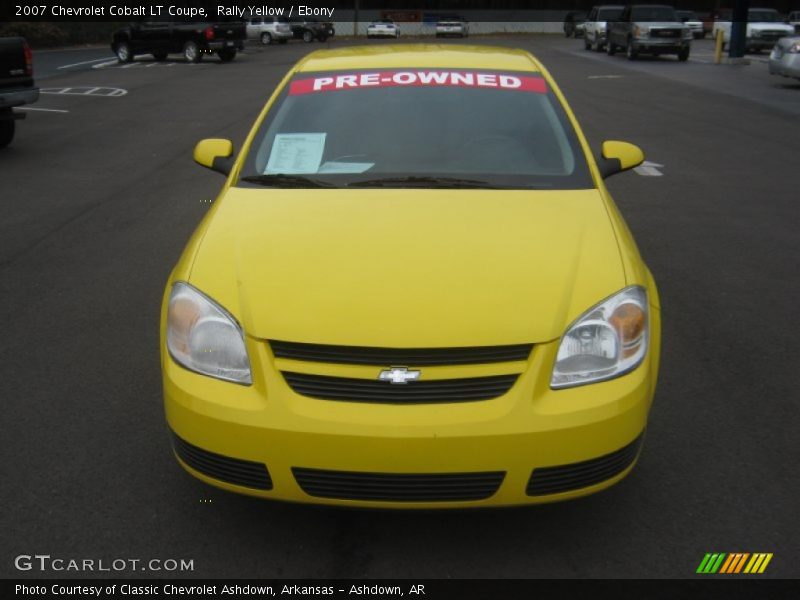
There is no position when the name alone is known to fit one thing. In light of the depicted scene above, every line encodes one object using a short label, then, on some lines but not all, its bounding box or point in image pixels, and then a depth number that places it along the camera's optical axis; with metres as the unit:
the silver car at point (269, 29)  49.16
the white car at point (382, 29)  57.69
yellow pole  31.26
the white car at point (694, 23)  48.65
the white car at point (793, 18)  46.83
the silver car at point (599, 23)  39.19
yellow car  2.85
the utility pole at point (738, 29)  29.00
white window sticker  4.27
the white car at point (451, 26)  57.09
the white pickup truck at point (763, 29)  35.25
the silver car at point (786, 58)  20.56
